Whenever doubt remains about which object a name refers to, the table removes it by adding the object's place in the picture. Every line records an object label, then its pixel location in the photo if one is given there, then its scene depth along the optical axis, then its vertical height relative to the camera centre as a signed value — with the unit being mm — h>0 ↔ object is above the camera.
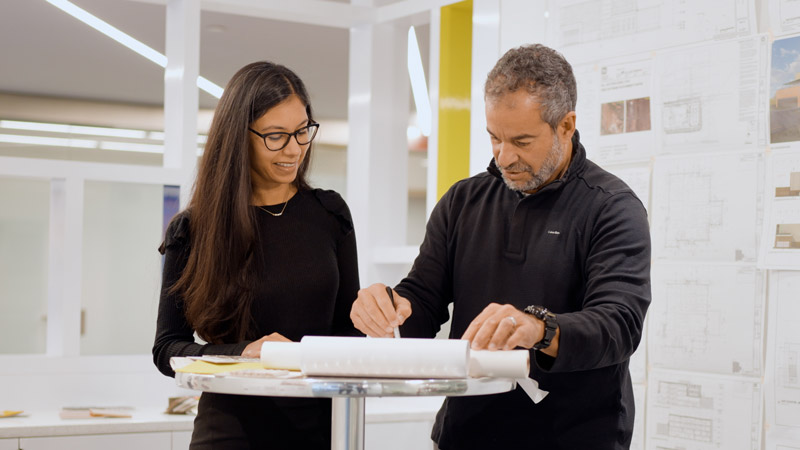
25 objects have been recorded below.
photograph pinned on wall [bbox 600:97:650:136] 2848 +293
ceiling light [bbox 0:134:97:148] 8692 +548
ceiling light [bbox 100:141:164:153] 9023 +530
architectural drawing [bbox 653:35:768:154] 2535 +327
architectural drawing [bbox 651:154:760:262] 2533 +18
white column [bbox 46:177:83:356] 3580 -260
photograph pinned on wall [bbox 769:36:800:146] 2438 +320
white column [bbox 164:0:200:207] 3773 +455
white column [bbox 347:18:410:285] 4125 +289
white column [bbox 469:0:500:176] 3455 +544
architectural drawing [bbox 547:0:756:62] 2629 +562
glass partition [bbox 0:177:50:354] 8766 -613
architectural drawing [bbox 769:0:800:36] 2467 +521
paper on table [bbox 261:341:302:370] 1473 -233
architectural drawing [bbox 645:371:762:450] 2518 -546
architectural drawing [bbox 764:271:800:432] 2406 -346
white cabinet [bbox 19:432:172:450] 3090 -794
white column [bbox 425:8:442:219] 3750 +401
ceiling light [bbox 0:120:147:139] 8602 +664
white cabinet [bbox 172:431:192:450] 3246 -808
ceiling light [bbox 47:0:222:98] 5356 +1058
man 1734 -100
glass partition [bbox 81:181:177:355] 8469 -671
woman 1957 -112
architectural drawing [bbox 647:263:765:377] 2510 -288
